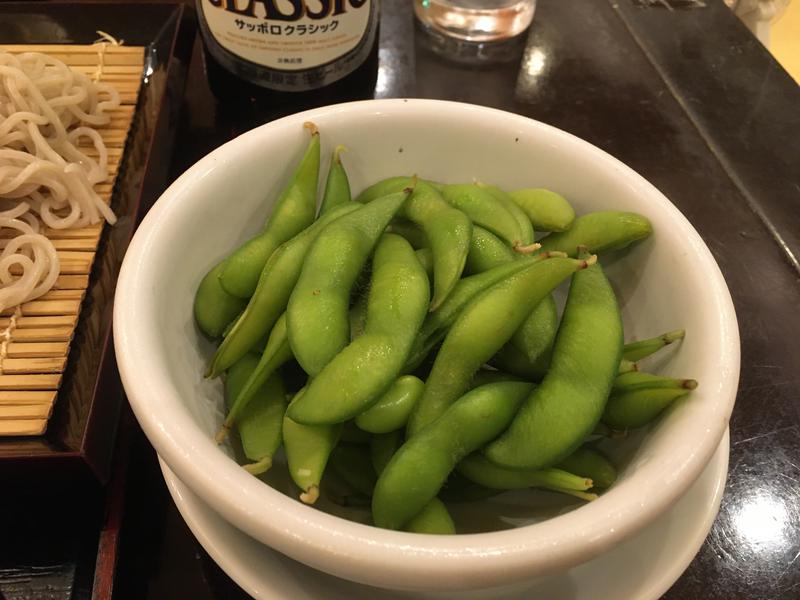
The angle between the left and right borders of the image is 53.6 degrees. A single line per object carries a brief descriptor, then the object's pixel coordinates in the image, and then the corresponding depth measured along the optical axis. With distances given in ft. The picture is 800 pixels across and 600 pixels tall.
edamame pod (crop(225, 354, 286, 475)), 0.44
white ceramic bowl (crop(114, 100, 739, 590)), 0.36
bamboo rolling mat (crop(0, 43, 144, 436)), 0.54
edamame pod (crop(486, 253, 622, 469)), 0.42
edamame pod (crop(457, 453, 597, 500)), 0.42
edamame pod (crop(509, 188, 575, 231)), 0.53
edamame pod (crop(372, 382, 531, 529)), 0.41
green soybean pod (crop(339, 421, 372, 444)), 0.46
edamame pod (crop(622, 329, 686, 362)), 0.47
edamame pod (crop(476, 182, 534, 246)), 0.52
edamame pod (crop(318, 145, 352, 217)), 0.55
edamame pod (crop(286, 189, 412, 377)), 0.44
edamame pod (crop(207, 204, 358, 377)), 0.47
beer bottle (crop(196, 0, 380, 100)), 0.69
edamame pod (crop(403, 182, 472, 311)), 0.47
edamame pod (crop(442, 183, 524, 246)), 0.52
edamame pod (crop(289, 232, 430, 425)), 0.42
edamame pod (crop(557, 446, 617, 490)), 0.45
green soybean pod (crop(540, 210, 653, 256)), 0.51
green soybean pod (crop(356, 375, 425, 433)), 0.43
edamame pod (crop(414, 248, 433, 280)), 0.50
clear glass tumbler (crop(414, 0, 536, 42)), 0.96
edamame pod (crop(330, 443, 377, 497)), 0.47
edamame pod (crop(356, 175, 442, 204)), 0.55
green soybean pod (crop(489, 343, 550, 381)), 0.47
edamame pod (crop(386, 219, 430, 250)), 0.54
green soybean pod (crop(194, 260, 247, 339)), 0.50
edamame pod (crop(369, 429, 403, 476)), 0.45
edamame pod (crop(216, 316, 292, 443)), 0.45
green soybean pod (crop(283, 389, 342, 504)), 0.42
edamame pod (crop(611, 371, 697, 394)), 0.42
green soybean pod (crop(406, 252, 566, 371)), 0.46
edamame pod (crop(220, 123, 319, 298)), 0.50
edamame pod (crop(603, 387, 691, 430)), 0.43
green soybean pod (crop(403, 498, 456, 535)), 0.42
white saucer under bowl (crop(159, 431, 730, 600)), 0.43
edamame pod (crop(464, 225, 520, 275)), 0.50
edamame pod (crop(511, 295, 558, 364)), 0.47
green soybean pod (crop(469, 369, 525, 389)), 0.46
